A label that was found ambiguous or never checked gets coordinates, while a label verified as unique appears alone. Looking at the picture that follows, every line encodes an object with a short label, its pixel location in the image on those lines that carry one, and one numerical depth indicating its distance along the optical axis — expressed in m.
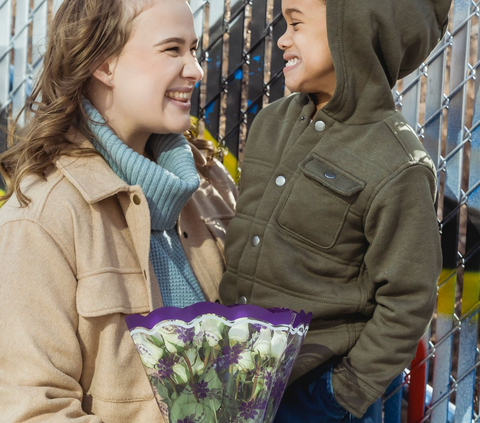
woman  1.81
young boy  1.96
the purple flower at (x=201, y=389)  1.58
